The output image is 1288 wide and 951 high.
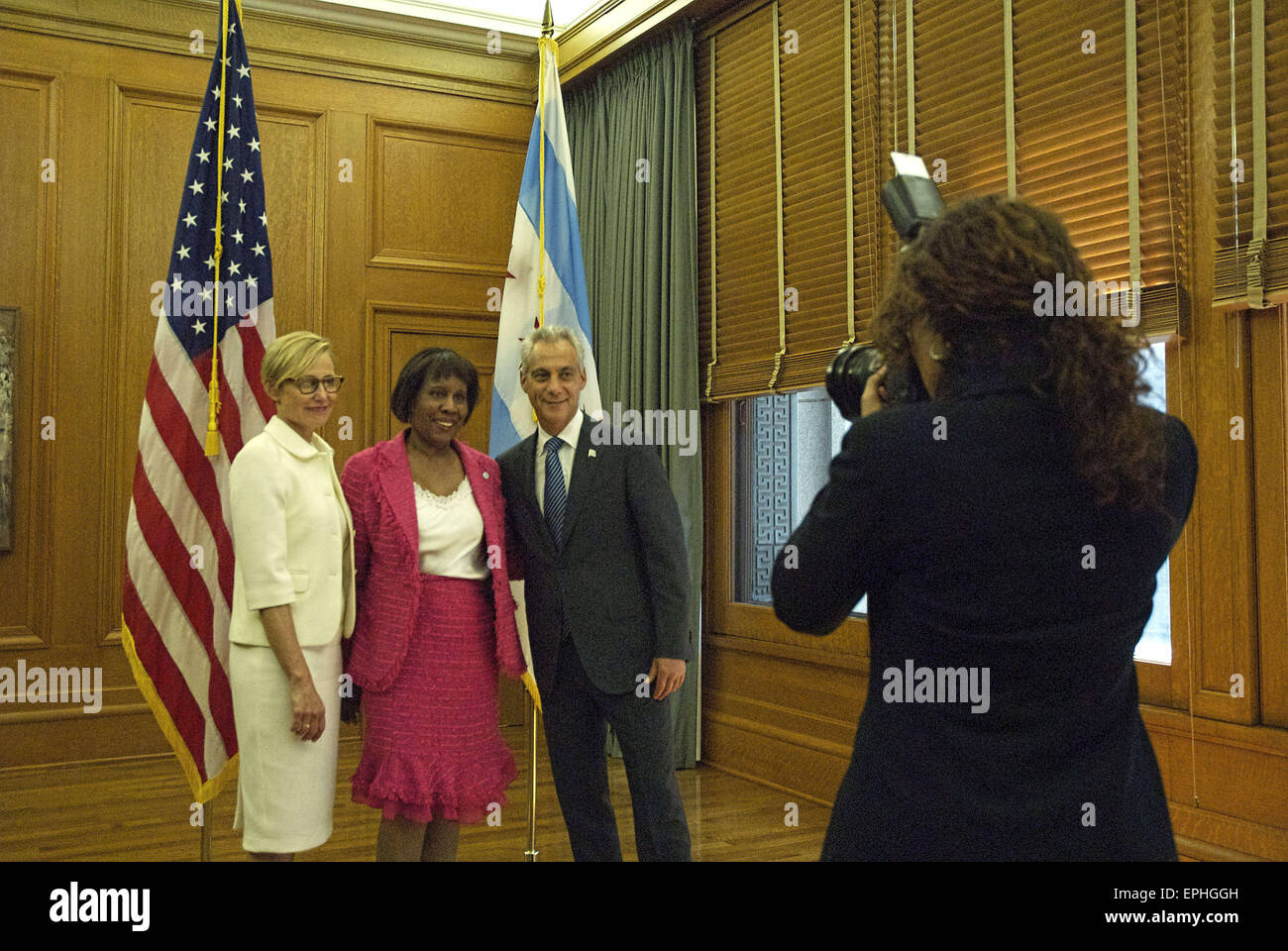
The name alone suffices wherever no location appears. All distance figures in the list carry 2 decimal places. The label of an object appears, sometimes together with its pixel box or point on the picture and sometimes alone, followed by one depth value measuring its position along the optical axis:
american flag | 3.10
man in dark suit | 2.70
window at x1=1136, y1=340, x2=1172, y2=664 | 3.35
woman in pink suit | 2.61
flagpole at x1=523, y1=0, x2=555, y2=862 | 4.32
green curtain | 5.25
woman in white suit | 2.46
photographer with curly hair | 1.12
